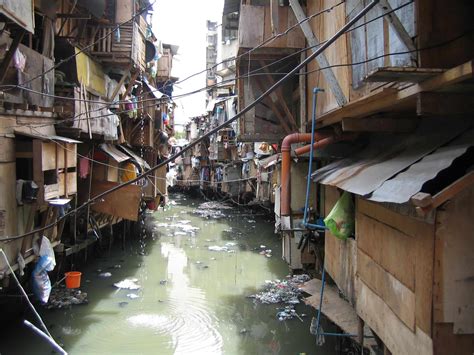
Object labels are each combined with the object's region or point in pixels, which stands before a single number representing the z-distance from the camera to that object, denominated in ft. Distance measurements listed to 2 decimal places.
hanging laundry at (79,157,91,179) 39.49
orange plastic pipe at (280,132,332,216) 23.86
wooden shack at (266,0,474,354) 12.86
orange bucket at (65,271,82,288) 39.73
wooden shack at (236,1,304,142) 31.12
